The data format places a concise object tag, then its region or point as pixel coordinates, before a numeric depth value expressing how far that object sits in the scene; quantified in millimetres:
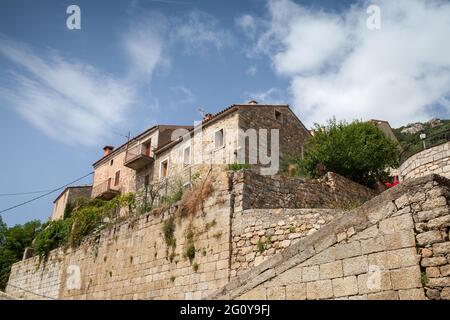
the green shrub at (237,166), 15284
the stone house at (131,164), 26600
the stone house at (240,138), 19500
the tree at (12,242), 24556
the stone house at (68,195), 32094
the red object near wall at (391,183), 16186
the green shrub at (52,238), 19328
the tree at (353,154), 15719
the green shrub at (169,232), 12219
